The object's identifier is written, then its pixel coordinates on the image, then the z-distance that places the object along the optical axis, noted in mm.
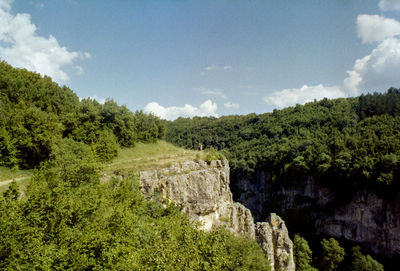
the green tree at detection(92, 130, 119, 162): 23172
